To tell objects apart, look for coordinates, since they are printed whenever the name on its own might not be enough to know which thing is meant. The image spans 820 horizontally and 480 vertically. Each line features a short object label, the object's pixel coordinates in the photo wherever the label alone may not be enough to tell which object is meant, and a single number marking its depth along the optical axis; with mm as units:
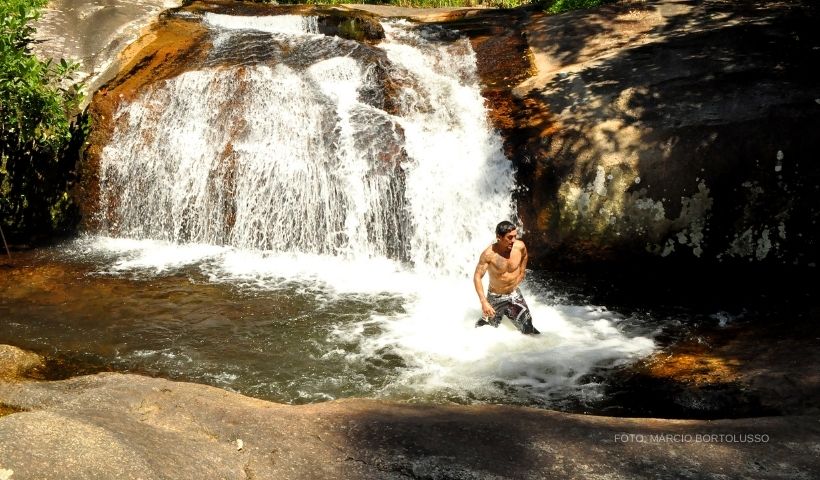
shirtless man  6750
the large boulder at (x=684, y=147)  7855
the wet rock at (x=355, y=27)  13023
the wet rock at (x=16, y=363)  5496
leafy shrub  9805
